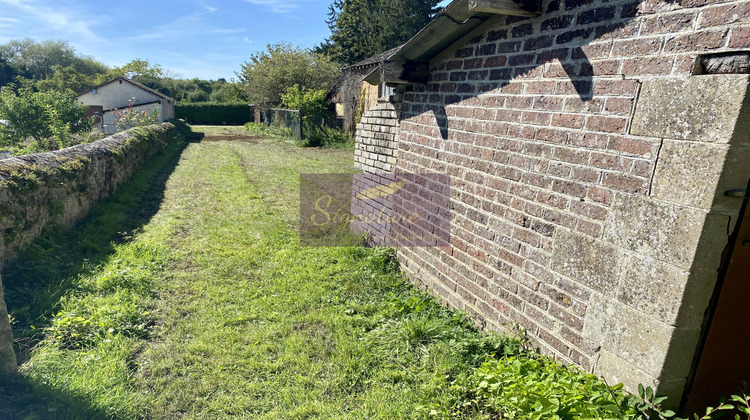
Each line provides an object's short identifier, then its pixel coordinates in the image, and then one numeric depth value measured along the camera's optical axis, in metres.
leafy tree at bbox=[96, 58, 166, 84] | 63.75
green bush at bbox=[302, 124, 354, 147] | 20.72
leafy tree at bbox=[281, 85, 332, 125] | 21.55
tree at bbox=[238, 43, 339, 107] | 30.45
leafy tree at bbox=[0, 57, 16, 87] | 57.53
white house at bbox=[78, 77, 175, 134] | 34.23
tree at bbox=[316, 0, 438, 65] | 33.47
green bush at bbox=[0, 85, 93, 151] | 10.23
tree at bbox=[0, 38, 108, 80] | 63.84
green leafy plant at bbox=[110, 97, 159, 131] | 17.86
